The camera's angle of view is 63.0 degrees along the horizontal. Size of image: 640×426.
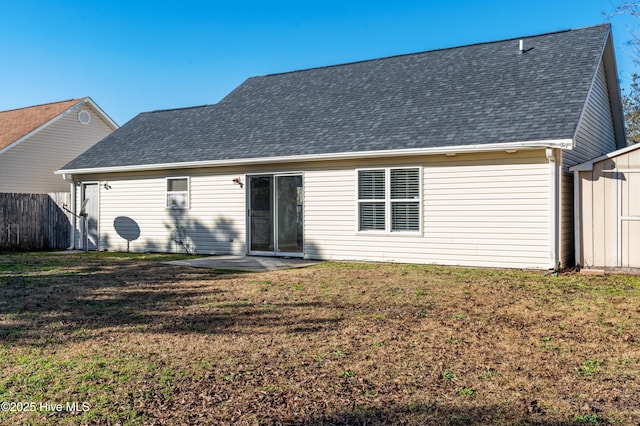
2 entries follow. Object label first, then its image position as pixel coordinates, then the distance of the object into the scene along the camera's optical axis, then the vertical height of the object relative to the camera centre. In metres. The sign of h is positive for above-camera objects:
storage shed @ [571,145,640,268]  9.49 +0.07
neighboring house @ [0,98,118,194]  19.64 +2.97
